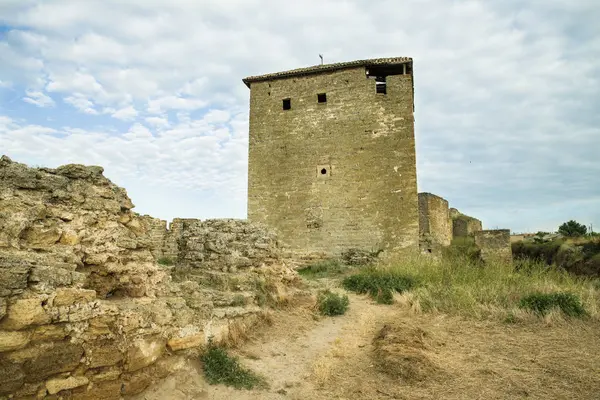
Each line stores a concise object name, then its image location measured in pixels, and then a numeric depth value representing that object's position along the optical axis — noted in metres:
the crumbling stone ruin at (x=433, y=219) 16.73
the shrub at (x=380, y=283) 8.45
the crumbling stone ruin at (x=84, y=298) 2.78
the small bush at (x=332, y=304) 6.93
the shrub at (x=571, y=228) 20.38
